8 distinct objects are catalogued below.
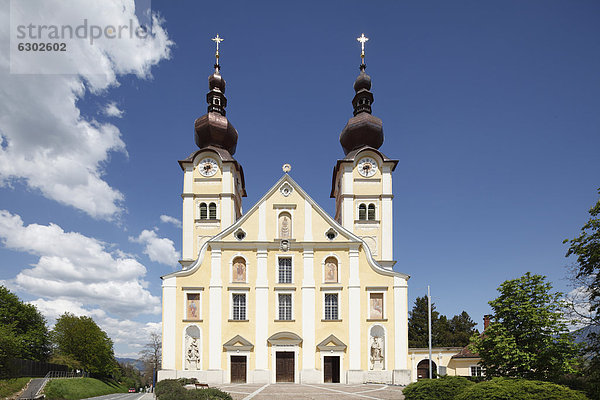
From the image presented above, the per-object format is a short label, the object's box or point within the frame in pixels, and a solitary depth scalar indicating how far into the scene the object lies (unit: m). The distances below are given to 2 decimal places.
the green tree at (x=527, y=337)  19.73
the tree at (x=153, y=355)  71.94
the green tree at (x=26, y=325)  52.41
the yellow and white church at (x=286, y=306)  29.75
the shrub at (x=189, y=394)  14.10
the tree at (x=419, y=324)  54.84
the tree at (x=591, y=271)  16.69
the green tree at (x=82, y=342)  64.19
